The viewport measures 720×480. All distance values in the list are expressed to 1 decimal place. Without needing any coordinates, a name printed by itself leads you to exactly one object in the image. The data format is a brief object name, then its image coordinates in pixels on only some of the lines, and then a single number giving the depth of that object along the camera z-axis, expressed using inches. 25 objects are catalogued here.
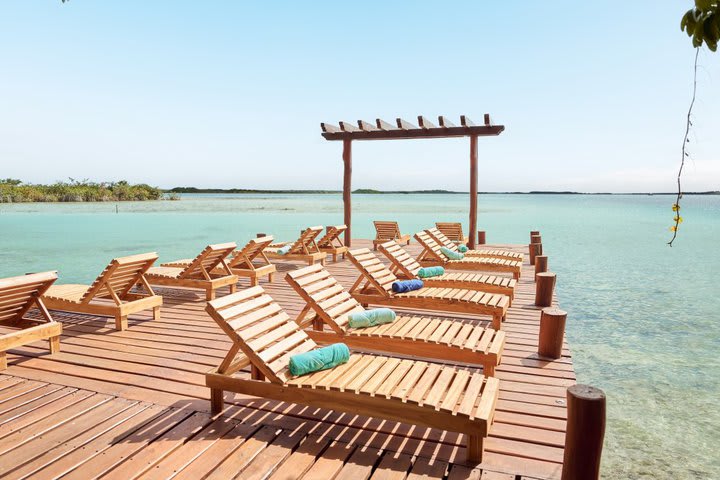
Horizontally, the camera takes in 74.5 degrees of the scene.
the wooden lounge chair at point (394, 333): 171.5
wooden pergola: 514.3
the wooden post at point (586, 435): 103.4
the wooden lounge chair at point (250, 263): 341.4
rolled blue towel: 259.8
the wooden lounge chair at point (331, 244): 497.8
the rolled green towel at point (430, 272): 312.2
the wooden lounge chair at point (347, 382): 123.2
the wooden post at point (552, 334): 201.5
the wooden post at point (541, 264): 364.8
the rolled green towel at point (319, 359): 143.3
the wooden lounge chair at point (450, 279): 286.5
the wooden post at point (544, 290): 298.8
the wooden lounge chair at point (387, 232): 586.7
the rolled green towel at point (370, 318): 194.1
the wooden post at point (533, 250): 485.2
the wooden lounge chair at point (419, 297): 236.1
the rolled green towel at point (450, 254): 396.2
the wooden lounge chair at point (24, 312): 187.0
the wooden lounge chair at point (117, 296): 238.4
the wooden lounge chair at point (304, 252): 426.3
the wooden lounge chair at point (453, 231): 566.2
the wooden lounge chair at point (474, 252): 404.5
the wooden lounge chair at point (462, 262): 370.9
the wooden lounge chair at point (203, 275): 299.4
